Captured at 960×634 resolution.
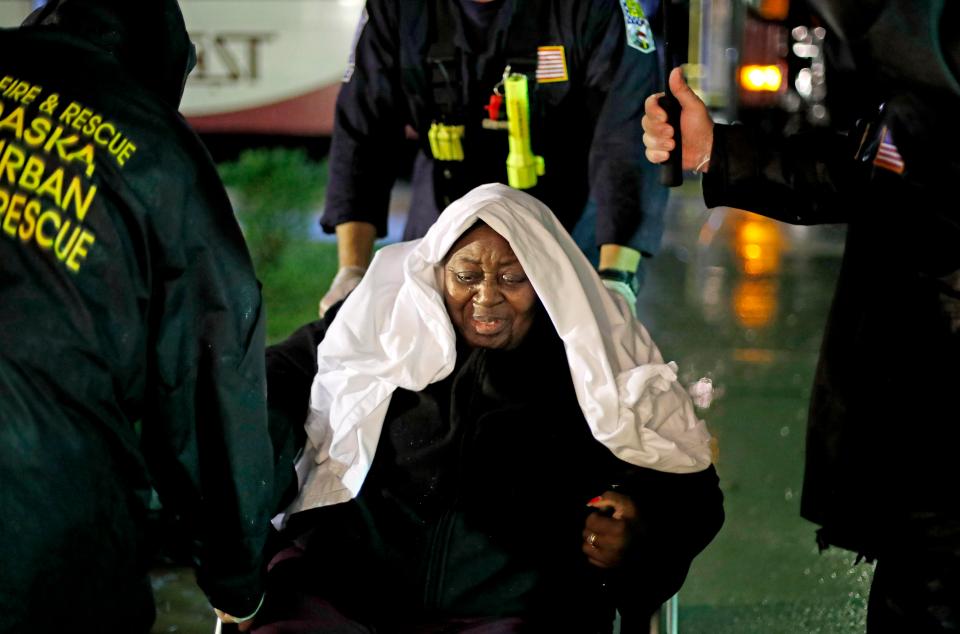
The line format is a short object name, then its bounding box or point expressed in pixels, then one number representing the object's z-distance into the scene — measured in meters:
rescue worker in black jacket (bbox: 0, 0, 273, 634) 3.84
